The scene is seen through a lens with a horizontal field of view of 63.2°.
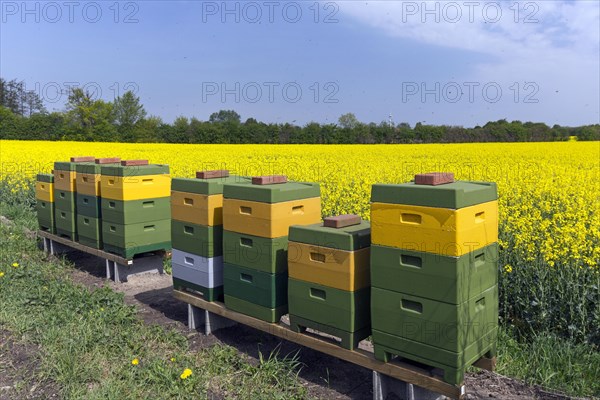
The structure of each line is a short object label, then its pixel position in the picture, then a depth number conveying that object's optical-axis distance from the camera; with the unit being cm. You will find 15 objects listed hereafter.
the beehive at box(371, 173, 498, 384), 359
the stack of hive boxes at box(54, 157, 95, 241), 870
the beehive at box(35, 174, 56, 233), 937
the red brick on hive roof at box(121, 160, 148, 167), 780
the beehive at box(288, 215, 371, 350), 418
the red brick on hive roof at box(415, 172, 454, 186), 388
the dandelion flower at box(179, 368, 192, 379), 444
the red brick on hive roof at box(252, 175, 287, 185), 518
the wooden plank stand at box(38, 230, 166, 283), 779
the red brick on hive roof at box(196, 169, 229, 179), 600
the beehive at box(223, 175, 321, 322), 483
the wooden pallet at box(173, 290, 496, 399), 370
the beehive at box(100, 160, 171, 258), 743
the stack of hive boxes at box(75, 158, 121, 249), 806
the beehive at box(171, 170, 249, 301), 555
